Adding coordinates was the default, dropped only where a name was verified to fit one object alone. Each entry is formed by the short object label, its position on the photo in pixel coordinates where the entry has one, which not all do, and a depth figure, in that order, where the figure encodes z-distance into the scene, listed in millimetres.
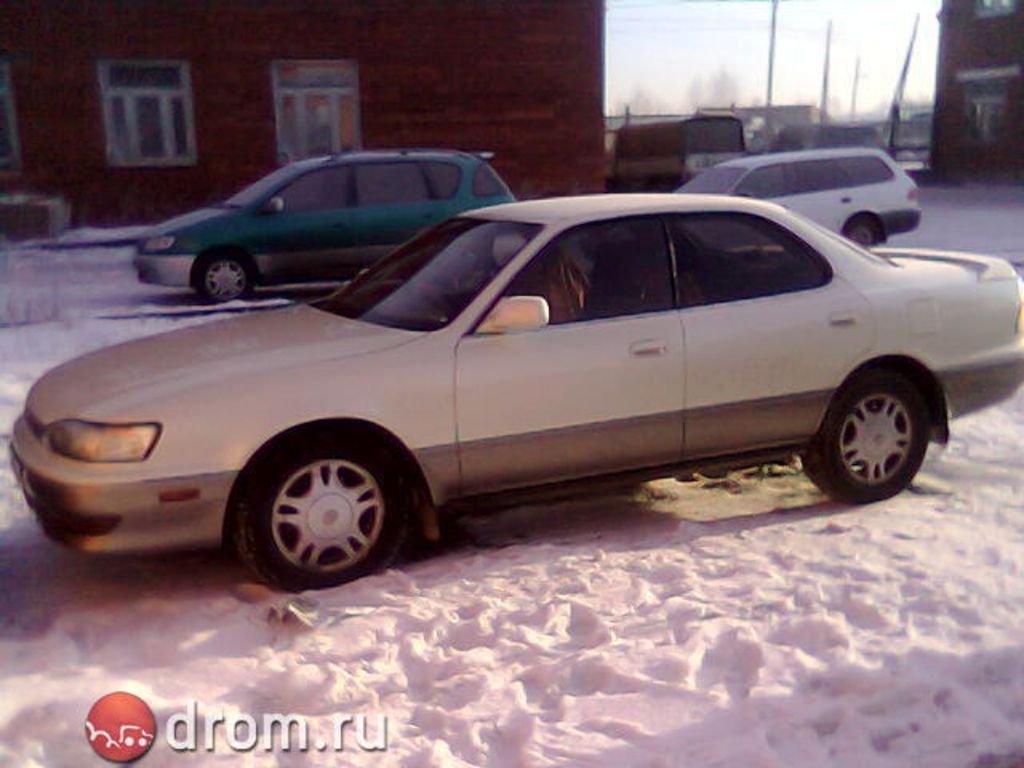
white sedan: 3812
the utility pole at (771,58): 57831
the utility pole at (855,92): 104625
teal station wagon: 11289
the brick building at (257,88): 18766
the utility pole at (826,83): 76125
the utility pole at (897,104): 35719
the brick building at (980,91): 29234
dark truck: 22188
